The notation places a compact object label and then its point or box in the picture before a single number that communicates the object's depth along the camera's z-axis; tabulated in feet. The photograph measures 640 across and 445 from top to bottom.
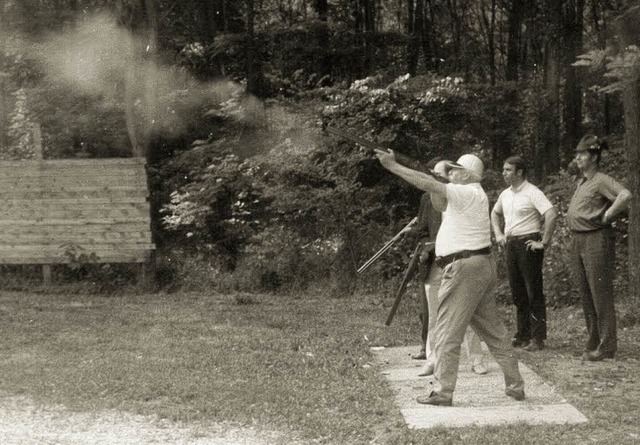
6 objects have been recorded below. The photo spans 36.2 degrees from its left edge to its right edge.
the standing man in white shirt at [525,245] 30.63
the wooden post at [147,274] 56.29
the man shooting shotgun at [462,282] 23.07
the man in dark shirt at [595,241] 28.35
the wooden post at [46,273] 55.77
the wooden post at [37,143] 56.18
